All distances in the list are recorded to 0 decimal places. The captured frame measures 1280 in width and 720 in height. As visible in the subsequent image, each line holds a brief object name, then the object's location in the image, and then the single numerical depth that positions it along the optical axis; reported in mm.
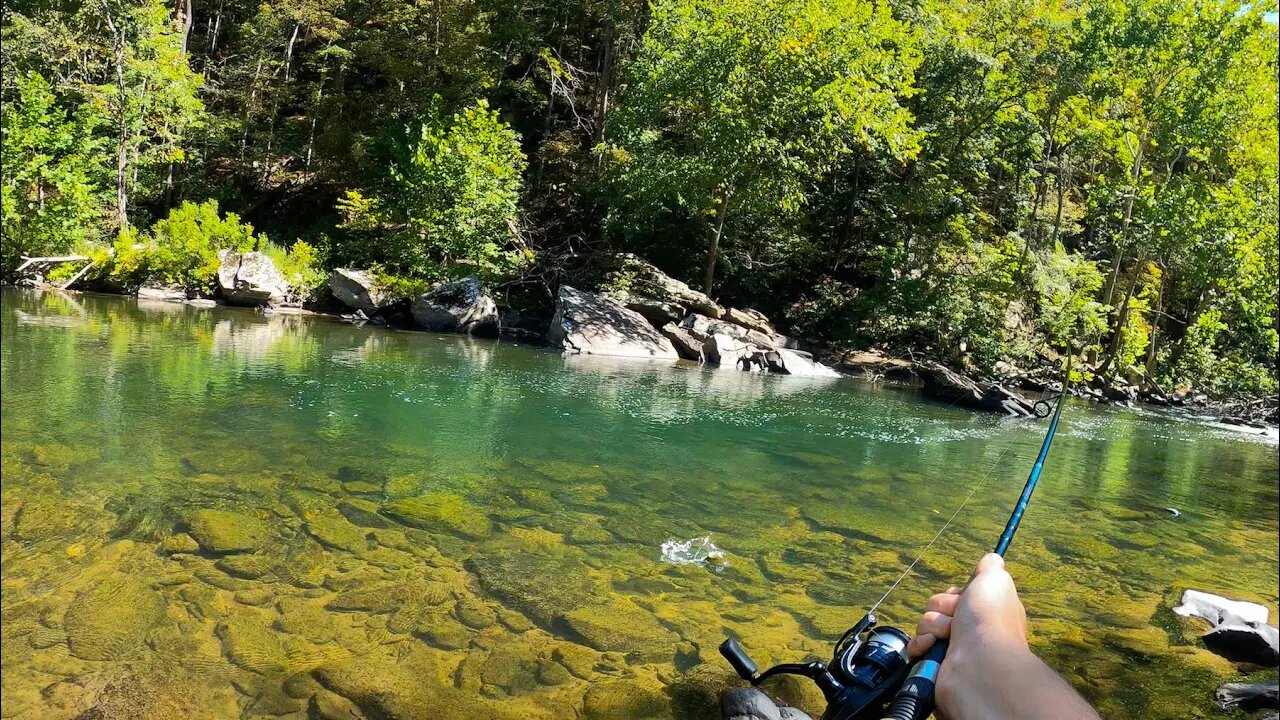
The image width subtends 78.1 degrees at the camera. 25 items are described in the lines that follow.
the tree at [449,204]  24203
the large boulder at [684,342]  21547
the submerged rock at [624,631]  4277
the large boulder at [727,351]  20984
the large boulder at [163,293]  22094
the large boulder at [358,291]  23031
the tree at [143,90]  23516
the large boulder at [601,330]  20438
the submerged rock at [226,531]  4953
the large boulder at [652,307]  22688
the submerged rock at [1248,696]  4219
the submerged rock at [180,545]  4801
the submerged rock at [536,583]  4633
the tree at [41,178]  20203
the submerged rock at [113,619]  3656
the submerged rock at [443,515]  5766
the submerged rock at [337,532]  5215
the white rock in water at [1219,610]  5434
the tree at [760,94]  21031
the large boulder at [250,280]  22656
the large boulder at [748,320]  23312
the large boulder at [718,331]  22016
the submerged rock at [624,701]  3666
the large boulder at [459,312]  22109
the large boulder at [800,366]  20750
